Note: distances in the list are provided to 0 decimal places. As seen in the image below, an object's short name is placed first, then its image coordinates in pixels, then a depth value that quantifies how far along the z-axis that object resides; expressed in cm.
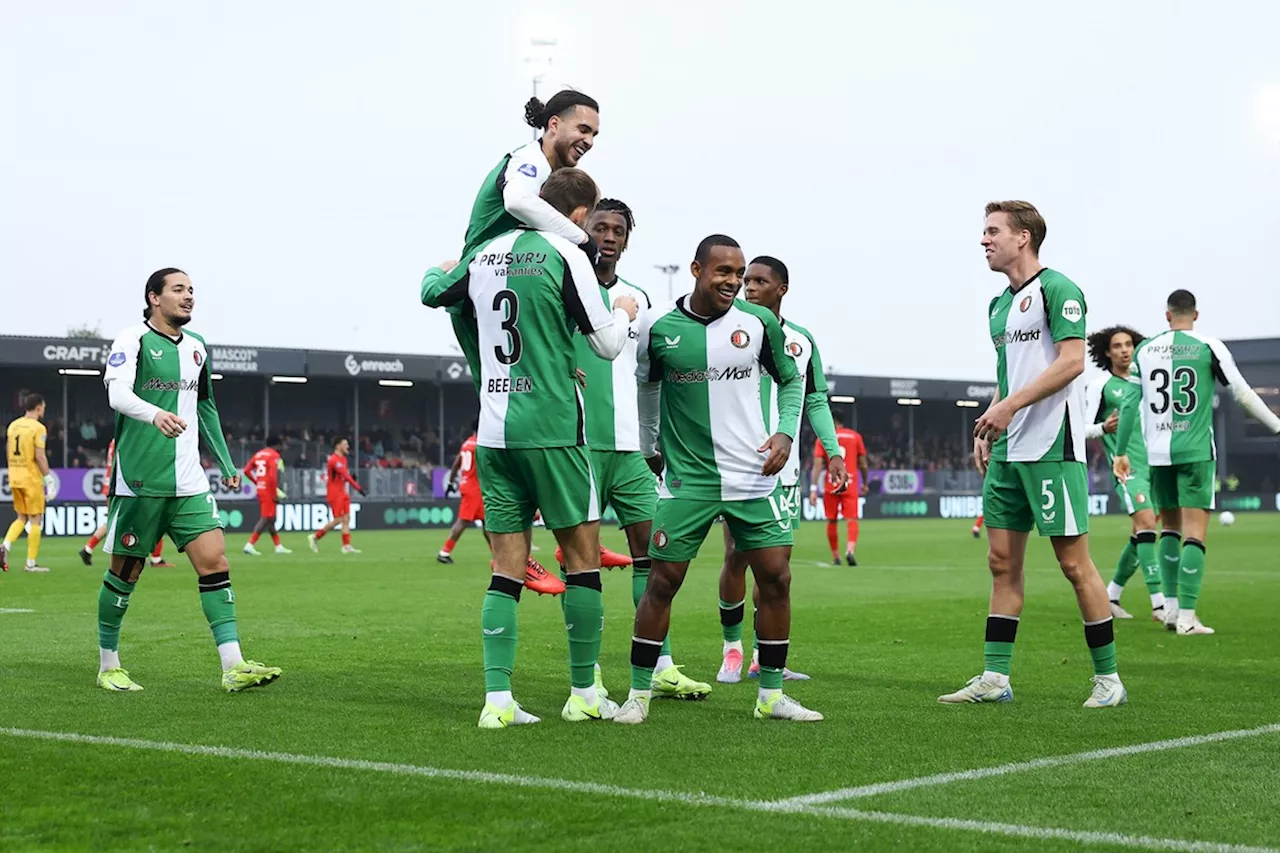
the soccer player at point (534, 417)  672
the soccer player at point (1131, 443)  1261
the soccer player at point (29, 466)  2106
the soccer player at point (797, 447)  841
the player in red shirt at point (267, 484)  2605
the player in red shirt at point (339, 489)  2716
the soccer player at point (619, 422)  769
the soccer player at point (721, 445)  707
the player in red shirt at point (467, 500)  2291
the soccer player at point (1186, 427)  1138
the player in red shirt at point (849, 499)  2192
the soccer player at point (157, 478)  827
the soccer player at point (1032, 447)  743
